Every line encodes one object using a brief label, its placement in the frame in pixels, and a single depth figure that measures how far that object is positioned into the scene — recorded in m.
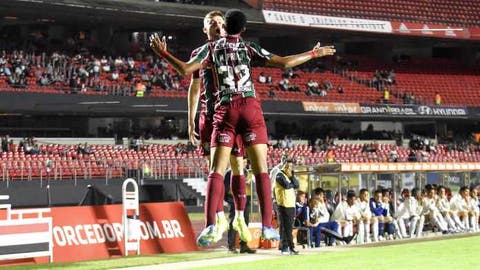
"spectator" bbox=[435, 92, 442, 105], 52.84
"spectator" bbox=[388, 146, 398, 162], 43.94
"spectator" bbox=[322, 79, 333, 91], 50.34
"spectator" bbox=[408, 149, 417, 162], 44.73
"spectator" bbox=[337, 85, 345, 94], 50.45
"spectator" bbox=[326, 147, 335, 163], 41.62
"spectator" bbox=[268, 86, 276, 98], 46.44
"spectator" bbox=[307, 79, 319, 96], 49.07
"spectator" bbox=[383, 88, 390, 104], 50.86
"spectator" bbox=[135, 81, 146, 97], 41.06
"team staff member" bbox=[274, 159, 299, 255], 15.58
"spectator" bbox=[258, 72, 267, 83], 47.16
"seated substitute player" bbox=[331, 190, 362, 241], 20.23
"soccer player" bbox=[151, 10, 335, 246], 8.61
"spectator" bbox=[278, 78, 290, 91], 47.91
